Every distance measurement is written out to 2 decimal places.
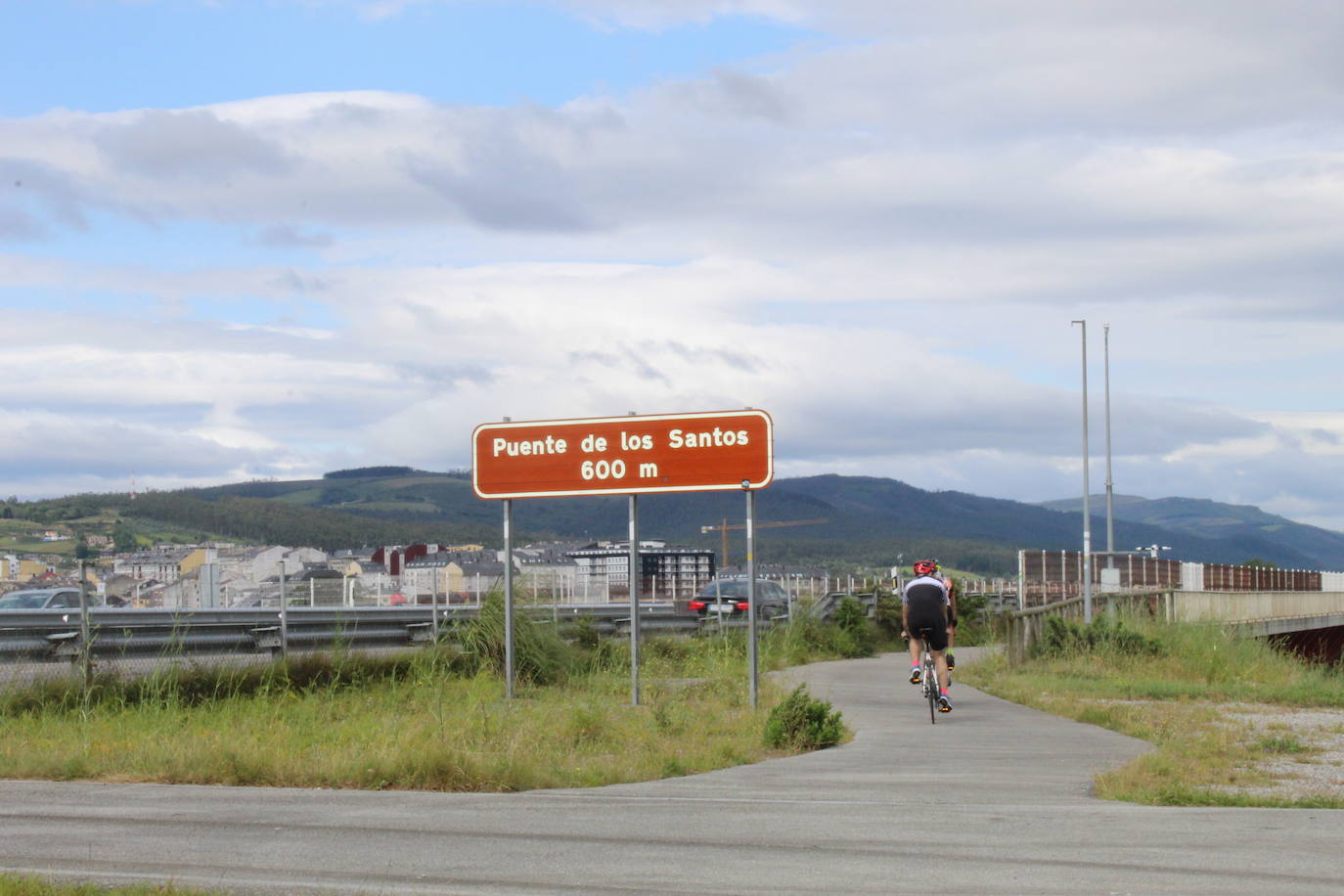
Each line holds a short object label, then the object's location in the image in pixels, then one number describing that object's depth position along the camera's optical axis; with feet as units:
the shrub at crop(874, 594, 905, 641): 128.16
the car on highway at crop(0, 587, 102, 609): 98.17
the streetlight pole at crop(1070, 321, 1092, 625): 101.36
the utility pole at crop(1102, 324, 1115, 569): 150.84
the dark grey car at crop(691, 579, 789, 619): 120.67
